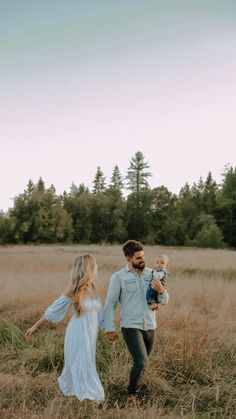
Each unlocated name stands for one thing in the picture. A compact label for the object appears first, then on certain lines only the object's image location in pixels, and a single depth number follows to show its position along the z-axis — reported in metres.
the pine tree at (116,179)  74.38
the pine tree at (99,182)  75.56
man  4.48
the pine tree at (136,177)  69.88
